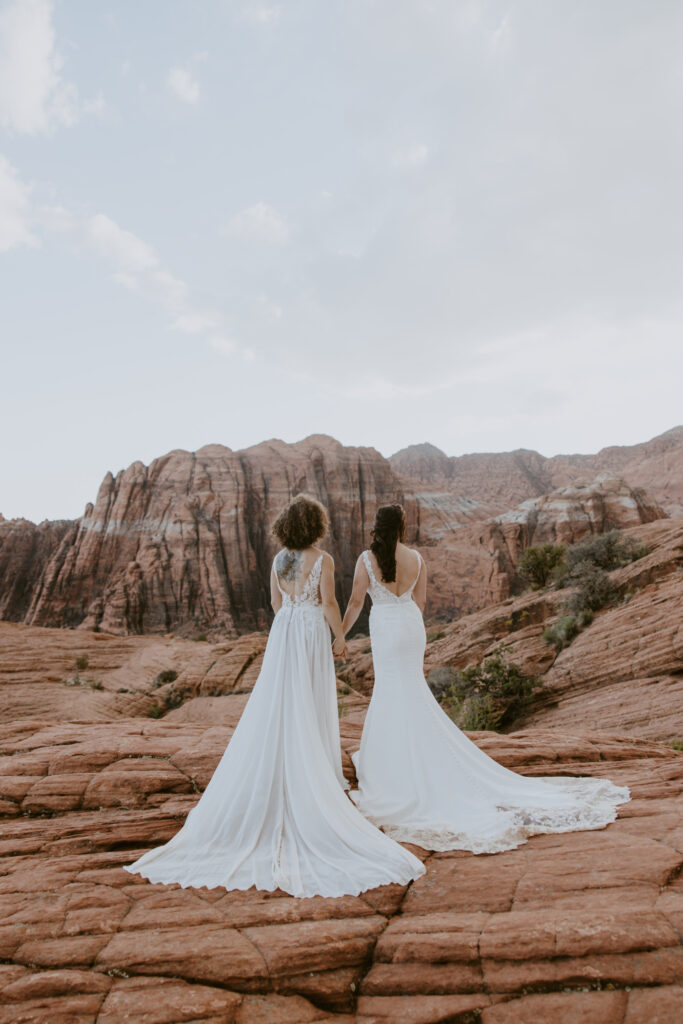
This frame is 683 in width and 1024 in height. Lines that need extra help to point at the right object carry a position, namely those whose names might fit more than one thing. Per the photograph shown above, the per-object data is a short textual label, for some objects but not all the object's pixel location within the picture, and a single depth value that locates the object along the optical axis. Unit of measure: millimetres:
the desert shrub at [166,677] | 21766
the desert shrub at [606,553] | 19734
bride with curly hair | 3746
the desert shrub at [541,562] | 24938
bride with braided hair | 4520
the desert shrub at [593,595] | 16688
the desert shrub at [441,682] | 16750
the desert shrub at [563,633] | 15625
